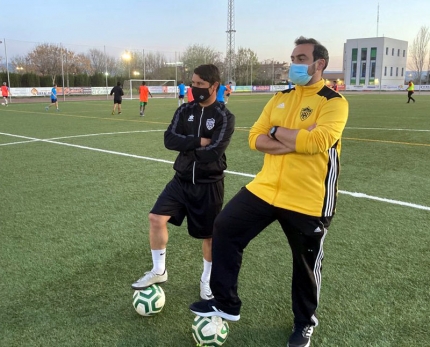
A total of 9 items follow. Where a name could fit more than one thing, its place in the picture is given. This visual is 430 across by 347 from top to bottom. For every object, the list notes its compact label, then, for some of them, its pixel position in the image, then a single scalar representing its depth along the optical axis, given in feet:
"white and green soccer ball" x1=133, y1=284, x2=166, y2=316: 9.36
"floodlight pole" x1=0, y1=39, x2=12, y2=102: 115.03
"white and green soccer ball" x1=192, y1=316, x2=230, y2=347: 8.27
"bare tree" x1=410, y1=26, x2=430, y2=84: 239.91
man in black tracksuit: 10.07
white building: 257.55
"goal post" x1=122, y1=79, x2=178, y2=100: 134.31
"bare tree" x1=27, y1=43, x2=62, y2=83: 173.78
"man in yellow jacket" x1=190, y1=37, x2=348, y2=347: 7.84
